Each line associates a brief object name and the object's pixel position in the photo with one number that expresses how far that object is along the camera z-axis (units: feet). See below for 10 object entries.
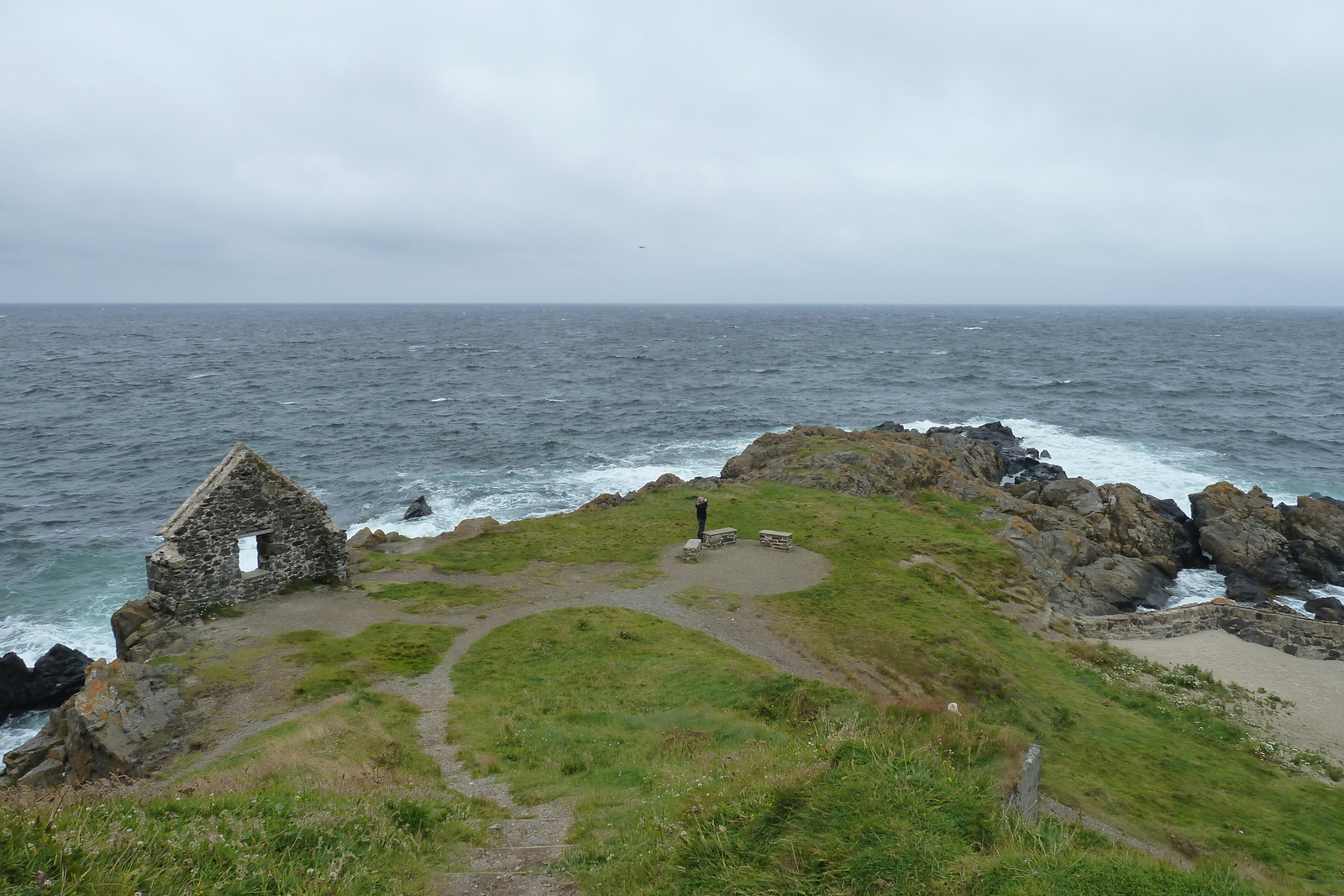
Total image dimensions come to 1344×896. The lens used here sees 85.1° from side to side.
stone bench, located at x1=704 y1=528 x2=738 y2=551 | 98.22
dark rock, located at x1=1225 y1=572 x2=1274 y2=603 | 111.75
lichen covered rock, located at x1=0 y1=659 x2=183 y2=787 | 49.37
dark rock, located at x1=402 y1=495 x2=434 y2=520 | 144.25
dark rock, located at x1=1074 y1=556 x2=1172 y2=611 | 105.19
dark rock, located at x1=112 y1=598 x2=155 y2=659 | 68.59
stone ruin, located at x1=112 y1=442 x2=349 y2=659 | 69.46
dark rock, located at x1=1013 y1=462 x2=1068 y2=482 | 163.84
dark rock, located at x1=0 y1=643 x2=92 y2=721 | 82.53
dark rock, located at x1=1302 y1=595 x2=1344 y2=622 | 102.12
